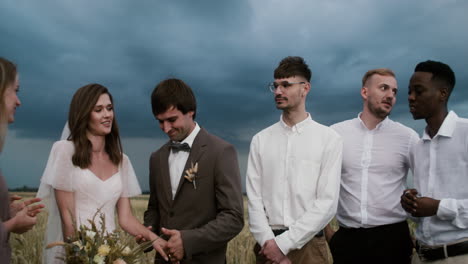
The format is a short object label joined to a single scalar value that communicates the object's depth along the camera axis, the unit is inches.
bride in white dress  190.1
